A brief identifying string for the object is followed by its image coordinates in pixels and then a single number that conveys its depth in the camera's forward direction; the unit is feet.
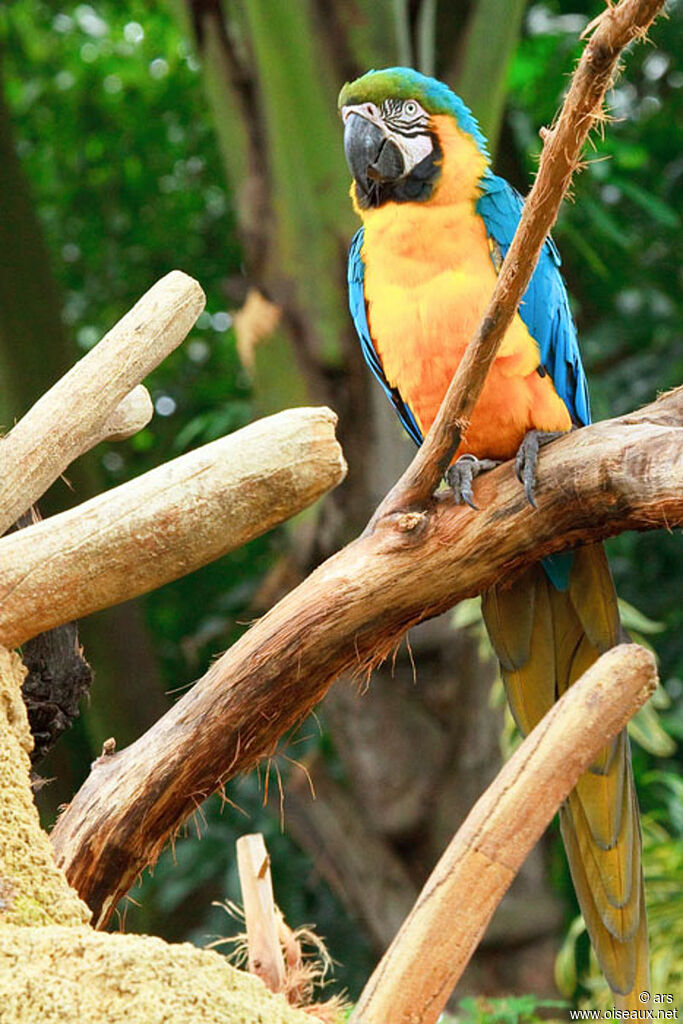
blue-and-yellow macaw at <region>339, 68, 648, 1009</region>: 14.12
